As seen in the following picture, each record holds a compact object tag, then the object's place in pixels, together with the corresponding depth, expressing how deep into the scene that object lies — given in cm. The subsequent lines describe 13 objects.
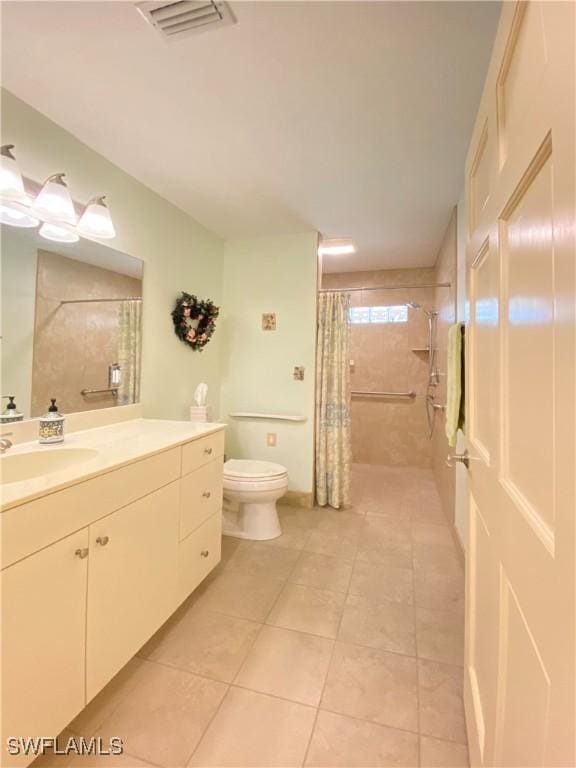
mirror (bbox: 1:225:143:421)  143
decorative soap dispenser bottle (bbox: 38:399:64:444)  142
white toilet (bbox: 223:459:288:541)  224
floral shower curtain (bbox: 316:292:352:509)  285
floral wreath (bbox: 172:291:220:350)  242
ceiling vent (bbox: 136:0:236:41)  109
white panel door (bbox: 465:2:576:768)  42
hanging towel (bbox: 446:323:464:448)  125
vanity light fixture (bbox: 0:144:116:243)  134
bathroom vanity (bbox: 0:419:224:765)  85
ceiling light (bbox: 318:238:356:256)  309
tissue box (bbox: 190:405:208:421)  240
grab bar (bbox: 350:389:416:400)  396
